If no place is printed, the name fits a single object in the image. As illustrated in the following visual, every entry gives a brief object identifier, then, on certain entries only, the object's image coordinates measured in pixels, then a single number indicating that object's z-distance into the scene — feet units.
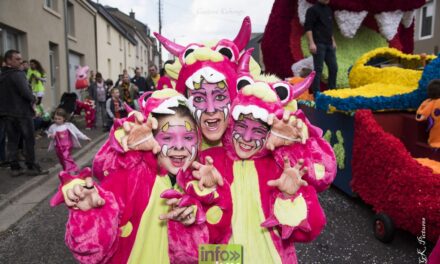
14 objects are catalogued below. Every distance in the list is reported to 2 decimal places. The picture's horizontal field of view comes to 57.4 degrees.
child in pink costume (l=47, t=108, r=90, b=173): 17.42
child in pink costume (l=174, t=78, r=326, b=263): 5.15
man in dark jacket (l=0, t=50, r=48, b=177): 17.65
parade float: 10.15
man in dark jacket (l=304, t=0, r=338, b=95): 16.39
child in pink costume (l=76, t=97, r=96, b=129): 35.42
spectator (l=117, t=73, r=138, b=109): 27.09
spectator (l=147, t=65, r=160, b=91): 27.66
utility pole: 104.99
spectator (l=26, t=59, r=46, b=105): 28.58
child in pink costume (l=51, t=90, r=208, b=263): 5.27
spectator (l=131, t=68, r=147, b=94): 29.76
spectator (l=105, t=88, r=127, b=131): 27.96
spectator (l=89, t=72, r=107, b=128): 38.96
